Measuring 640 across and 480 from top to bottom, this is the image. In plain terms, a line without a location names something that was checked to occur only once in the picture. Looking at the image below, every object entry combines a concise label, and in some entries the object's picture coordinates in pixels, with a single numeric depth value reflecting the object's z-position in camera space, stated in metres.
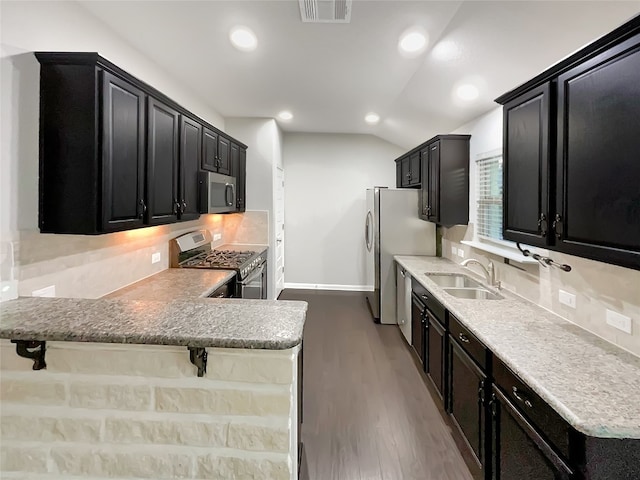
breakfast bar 1.03
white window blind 3.19
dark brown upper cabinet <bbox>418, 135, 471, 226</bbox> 3.77
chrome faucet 2.93
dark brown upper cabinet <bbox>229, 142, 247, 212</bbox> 4.44
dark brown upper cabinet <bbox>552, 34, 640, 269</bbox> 1.20
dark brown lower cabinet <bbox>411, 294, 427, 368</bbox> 3.21
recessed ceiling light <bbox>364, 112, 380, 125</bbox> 4.78
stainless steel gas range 3.43
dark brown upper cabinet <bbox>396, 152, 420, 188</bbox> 4.58
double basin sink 2.94
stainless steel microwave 3.36
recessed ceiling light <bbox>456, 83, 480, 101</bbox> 2.96
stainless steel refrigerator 4.60
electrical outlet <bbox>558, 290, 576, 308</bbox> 1.99
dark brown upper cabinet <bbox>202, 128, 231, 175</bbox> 3.50
